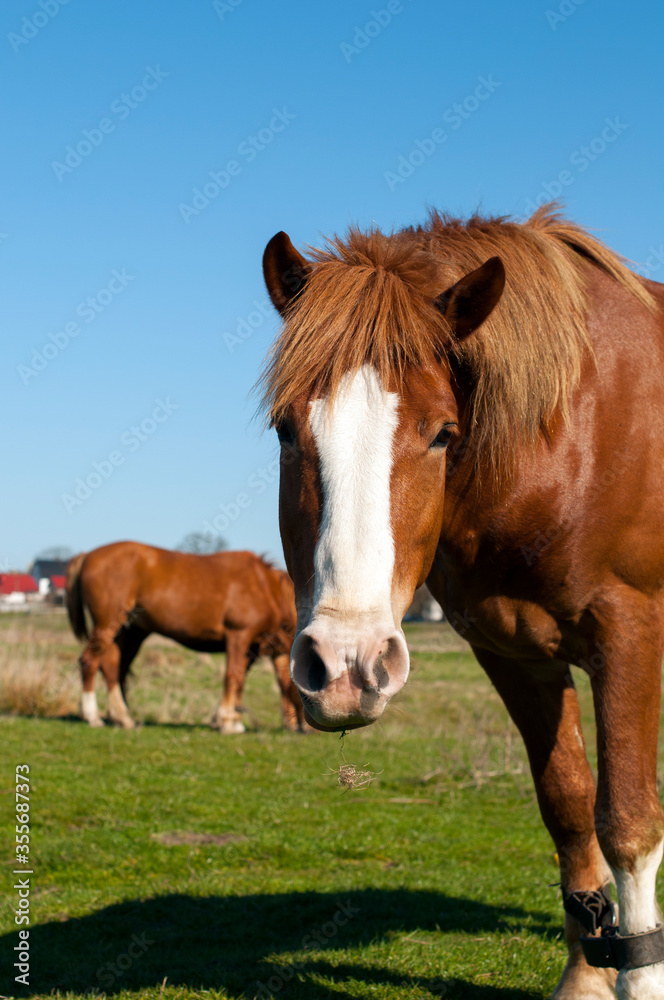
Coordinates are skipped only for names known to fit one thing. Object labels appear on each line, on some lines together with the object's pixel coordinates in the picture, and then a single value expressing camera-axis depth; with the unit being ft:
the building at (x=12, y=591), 163.20
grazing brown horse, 40.24
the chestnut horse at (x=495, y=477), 6.95
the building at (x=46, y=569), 198.74
